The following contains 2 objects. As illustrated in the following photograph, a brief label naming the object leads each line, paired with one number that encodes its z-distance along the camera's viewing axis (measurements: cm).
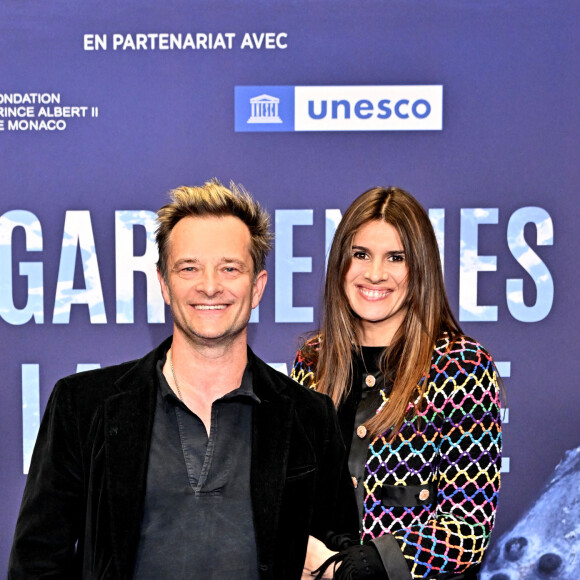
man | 189
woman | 218
